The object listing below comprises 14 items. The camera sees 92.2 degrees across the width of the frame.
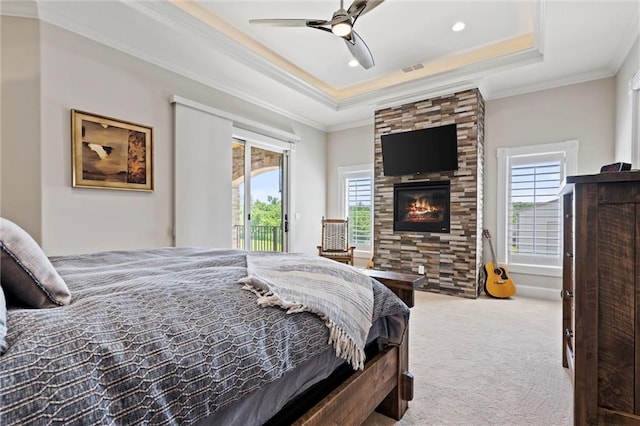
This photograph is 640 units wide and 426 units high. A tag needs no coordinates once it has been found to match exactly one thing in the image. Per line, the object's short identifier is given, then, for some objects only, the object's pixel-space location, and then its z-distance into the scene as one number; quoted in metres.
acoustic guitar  3.96
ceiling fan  2.32
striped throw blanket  1.08
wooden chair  5.27
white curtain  3.53
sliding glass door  4.44
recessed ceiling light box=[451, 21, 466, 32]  3.17
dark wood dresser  1.14
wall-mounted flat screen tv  4.21
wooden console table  1.61
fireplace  4.34
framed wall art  2.81
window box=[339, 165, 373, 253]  5.65
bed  0.55
